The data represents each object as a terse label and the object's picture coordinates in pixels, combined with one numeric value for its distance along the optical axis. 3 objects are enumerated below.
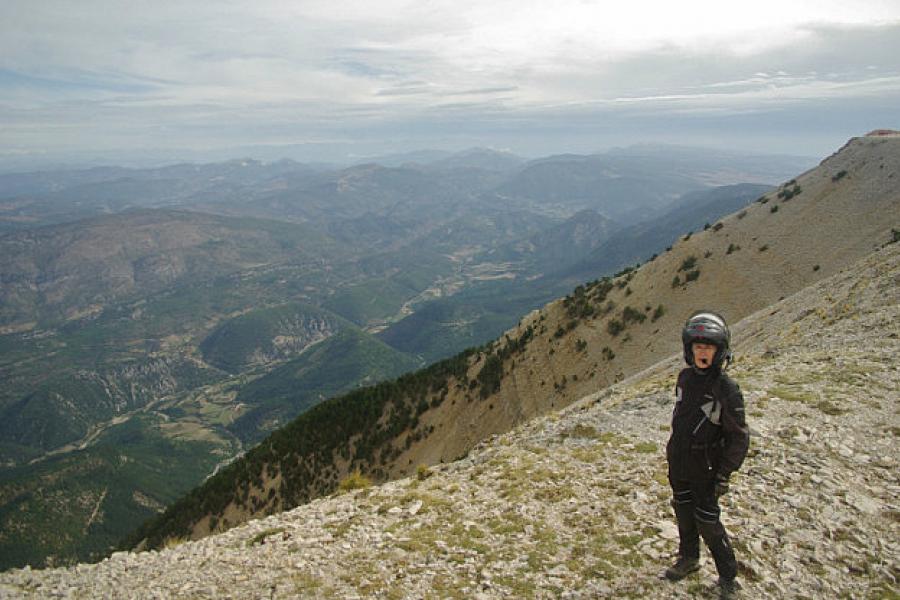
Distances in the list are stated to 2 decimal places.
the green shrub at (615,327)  60.31
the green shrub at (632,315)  60.28
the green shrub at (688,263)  65.06
